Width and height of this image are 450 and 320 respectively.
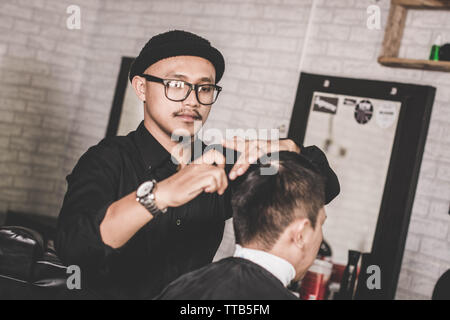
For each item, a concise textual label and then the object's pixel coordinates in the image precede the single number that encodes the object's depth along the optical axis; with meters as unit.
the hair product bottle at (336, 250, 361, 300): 2.94
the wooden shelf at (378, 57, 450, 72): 2.84
